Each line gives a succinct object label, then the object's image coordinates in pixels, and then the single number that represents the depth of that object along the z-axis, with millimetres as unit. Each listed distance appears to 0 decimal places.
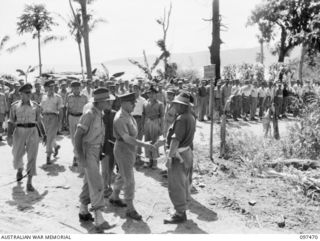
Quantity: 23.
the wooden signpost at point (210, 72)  9812
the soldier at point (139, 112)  9891
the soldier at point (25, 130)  7688
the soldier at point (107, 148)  7121
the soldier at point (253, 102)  19333
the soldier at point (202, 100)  18203
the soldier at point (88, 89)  14314
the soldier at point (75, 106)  9227
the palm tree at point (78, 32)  31409
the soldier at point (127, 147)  6227
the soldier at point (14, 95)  13436
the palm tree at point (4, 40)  36656
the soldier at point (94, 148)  5801
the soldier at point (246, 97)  19391
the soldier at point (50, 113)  9664
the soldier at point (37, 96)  13603
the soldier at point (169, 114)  9297
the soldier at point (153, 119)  9258
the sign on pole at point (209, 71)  9812
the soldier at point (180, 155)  6176
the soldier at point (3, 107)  13062
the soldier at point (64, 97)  13400
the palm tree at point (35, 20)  33438
